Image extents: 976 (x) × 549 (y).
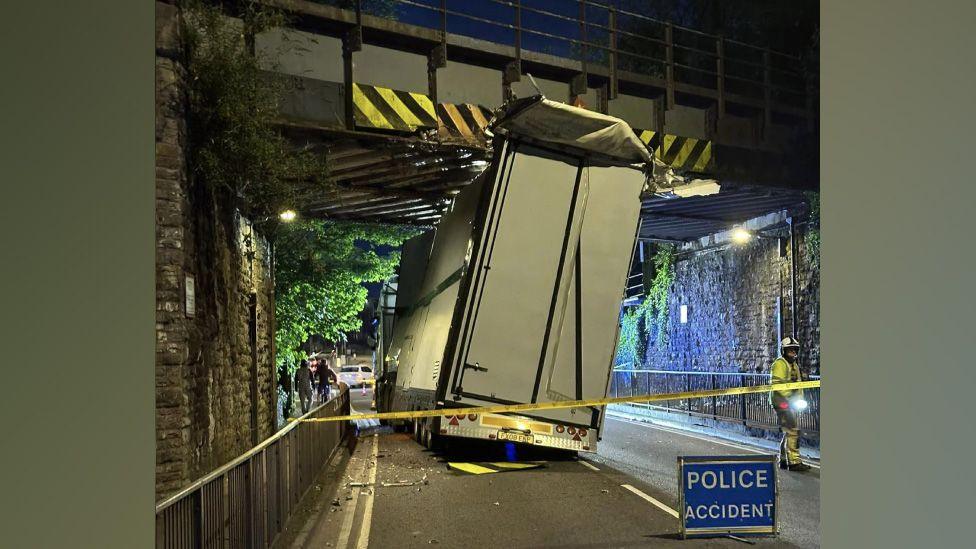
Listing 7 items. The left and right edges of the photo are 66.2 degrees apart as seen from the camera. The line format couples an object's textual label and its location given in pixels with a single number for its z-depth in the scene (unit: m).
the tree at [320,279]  17.41
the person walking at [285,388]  21.25
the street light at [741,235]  17.58
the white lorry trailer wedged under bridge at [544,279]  9.91
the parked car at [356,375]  46.72
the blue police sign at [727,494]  6.27
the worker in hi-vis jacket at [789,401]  10.28
